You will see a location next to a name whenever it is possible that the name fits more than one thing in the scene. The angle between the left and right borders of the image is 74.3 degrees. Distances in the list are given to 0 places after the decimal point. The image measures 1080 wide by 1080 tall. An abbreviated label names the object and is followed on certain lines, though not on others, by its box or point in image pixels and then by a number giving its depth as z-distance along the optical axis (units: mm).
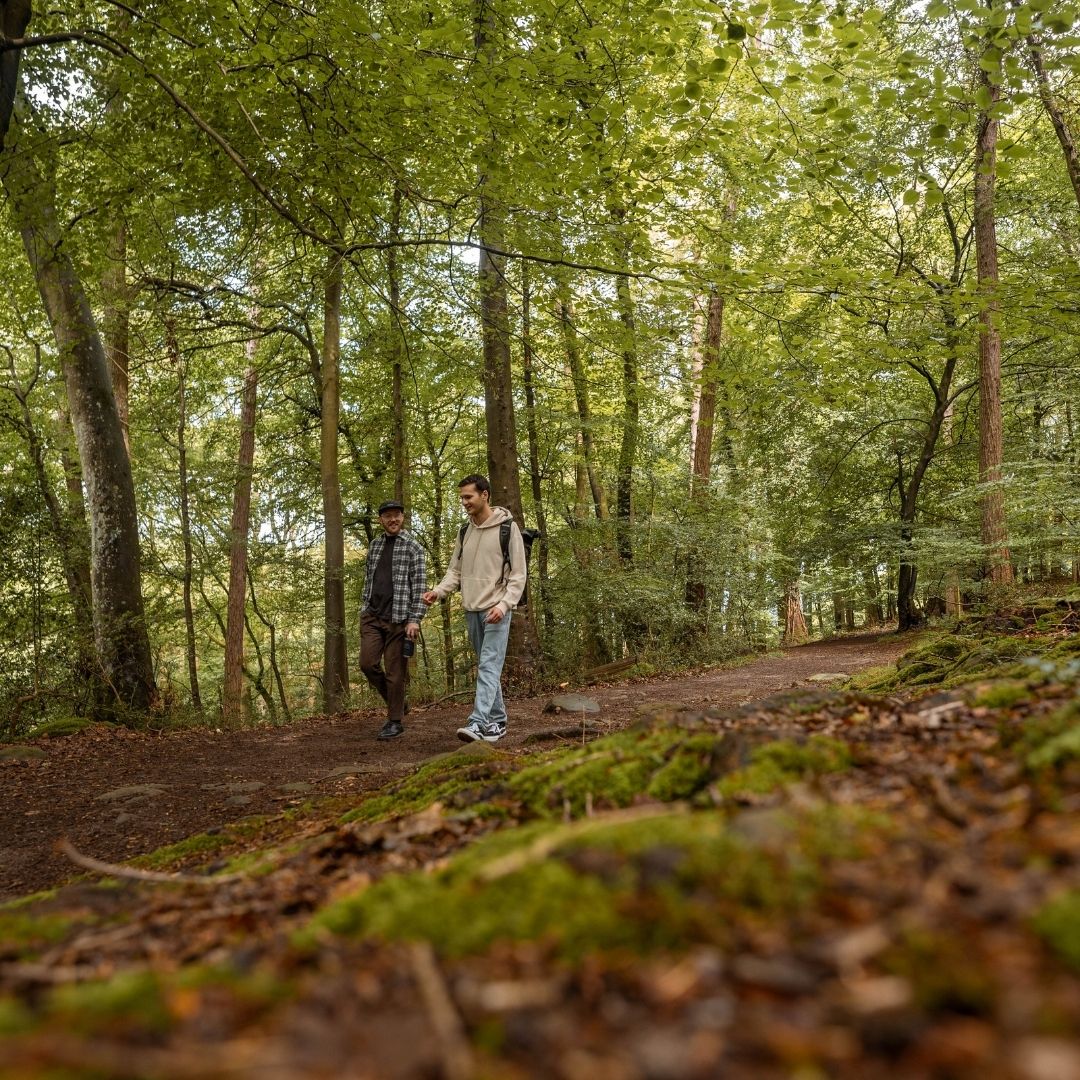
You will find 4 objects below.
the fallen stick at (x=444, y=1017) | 858
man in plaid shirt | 8062
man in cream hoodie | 6621
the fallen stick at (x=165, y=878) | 2026
